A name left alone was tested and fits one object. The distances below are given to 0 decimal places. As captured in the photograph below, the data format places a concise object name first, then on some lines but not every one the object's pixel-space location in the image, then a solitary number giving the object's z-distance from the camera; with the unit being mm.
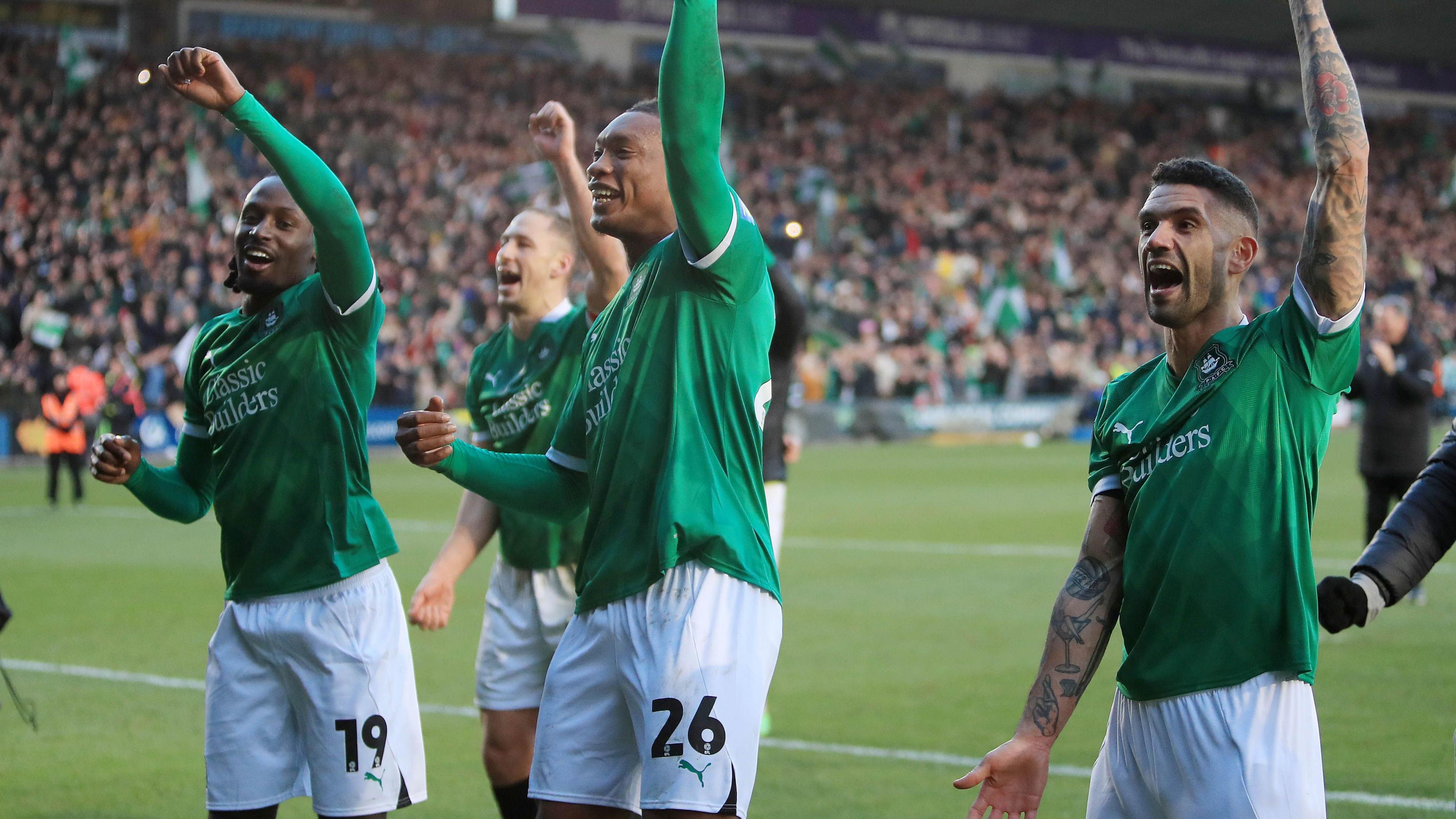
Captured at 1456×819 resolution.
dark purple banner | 41031
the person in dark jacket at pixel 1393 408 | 11203
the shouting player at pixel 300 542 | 4102
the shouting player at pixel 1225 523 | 3119
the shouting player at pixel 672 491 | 3184
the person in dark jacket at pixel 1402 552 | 3117
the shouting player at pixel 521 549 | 5227
